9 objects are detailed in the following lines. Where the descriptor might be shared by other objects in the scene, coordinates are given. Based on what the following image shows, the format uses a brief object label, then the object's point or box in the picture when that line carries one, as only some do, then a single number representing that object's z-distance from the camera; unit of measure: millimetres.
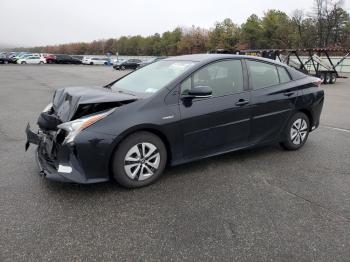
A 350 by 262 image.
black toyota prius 3707
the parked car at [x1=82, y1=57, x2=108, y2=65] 58575
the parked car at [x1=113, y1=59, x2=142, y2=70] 44062
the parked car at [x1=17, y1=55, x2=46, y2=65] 50094
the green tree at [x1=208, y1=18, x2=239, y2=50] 79688
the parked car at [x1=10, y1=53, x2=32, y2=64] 49494
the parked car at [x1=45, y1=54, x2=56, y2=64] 53178
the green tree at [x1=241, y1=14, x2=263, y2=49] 73362
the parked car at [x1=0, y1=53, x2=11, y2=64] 46844
